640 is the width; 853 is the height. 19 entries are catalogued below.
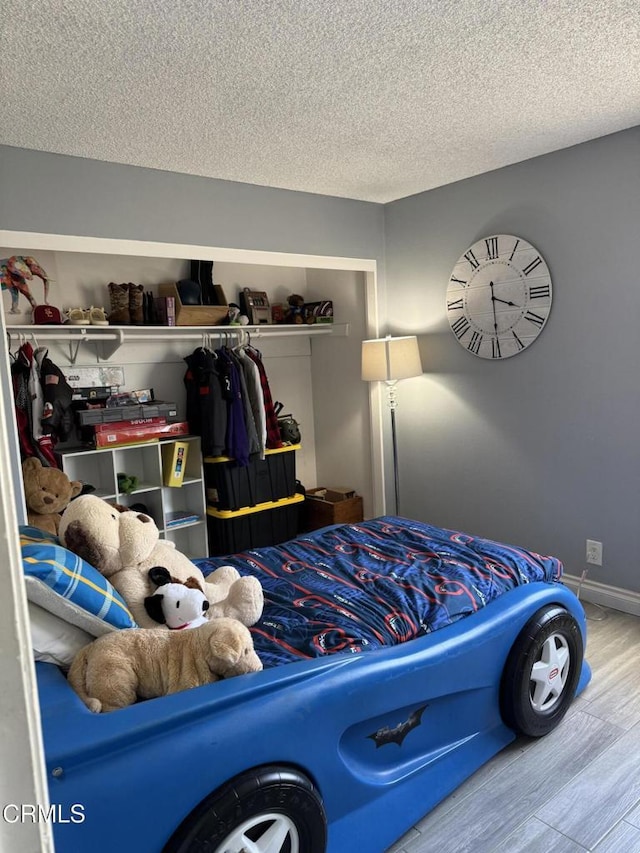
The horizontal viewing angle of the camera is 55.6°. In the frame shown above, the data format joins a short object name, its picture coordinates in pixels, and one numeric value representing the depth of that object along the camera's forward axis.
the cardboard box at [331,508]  4.47
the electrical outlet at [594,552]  3.24
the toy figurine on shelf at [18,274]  3.46
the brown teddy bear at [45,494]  3.09
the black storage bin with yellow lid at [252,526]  4.12
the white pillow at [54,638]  1.49
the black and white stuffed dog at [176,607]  1.71
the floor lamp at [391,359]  3.82
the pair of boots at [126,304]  3.80
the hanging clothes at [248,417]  4.09
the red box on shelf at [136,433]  3.68
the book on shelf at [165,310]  3.95
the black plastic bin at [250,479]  4.09
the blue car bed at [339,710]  1.27
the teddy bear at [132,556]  1.72
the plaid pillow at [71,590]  1.46
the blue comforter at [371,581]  1.85
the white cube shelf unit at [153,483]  3.86
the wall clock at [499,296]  3.34
